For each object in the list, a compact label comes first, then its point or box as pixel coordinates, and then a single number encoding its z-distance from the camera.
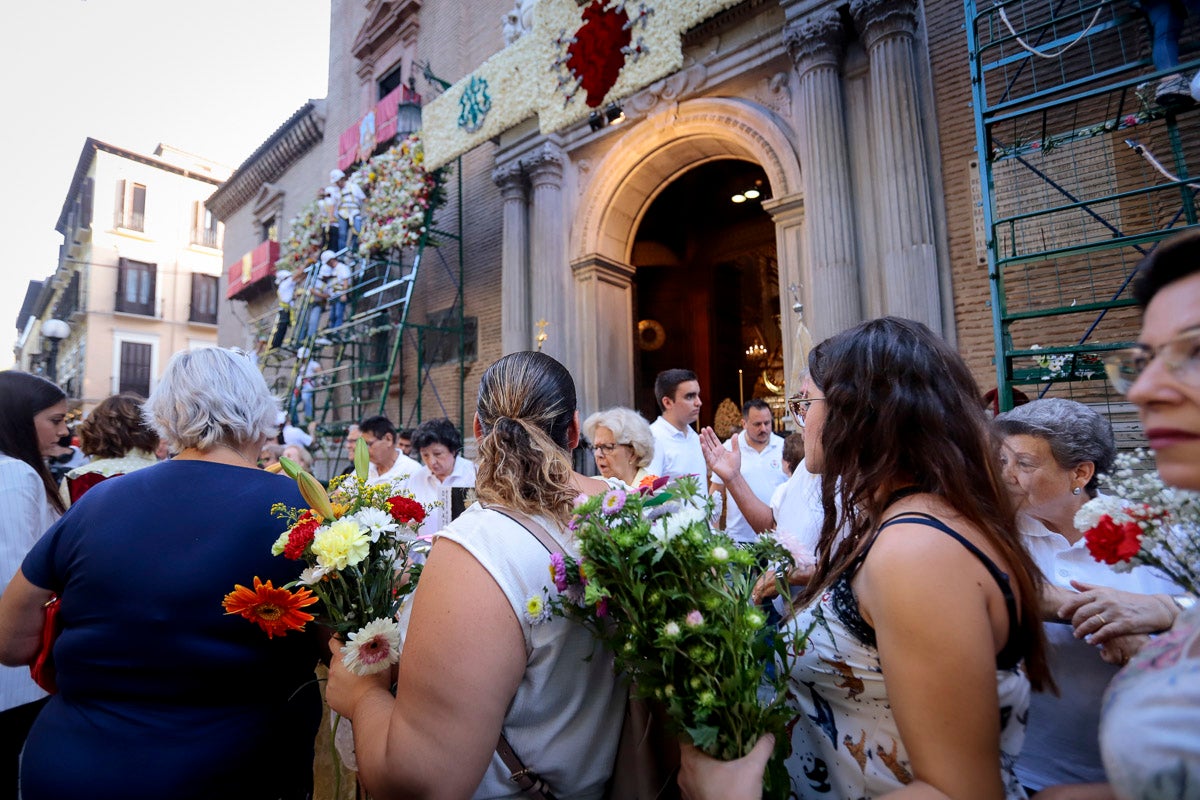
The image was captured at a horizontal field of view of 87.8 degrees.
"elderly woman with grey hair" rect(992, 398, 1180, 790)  1.35
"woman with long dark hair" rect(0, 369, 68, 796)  2.27
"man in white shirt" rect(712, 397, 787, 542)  5.06
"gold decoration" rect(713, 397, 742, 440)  11.00
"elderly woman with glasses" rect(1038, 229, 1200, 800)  0.60
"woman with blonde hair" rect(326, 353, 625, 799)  1.18
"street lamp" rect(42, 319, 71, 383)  14.15
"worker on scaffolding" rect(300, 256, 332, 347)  12.32
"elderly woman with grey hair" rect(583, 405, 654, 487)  3.92
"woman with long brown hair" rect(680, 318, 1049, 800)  1.02
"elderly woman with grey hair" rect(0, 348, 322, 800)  1.56
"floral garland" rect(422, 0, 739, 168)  6.92
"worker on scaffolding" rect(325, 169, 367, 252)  11.48
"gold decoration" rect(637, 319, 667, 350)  12.17
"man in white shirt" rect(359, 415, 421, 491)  5.10
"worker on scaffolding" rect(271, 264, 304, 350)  13.55
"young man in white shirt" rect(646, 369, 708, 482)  4.91
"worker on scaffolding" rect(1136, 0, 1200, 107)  3.99
